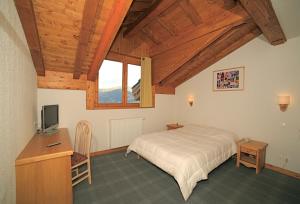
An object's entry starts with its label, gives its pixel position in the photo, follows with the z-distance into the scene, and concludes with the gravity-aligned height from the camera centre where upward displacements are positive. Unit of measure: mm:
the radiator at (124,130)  3684 -846
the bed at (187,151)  2068 -901
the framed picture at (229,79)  3404 +533
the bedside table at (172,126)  4504 -843
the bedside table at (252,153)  2691 -1077
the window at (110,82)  3633 +467
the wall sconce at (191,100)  4484 -7
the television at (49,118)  2352 -323
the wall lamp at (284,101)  2637 -21
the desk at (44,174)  1438 -822
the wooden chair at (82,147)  2225 -830
